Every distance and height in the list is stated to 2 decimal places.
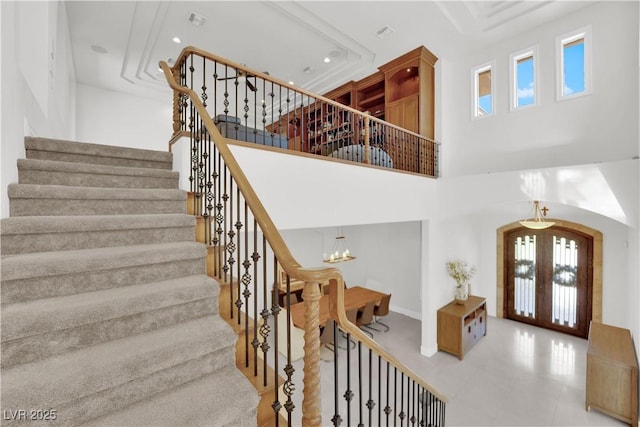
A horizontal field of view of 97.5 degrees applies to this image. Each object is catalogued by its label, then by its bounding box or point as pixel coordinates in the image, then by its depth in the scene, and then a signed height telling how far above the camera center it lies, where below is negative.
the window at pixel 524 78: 5.09 +2.53
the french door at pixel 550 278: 5.80 -1.46
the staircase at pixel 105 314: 1.22 -0.54
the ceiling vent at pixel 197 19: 4.81 +3.36
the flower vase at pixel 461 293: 5.80 -1.70
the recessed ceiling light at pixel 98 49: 5.47 +3.23
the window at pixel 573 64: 4.61 +2.52
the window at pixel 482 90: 5.70 +2.55
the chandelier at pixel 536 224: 4.50 -0.19
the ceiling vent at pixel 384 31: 5.31 +3.49
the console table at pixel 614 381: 3.59 -2.22
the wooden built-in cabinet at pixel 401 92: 5.93 +2.91
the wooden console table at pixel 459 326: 5.24 -2.22
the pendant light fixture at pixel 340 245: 8.59 -1.03
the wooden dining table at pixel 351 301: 5.17 -2.01
